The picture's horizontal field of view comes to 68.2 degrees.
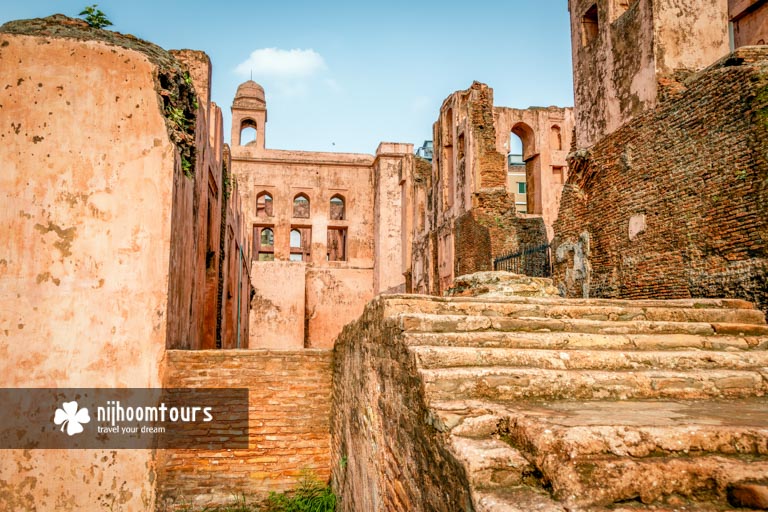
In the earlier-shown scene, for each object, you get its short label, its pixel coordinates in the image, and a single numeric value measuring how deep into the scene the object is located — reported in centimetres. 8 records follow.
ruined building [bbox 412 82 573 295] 1519
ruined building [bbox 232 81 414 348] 2164
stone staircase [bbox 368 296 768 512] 208
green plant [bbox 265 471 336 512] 594
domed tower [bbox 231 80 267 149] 2384
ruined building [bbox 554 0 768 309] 571
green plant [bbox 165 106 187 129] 636
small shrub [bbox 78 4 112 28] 638
